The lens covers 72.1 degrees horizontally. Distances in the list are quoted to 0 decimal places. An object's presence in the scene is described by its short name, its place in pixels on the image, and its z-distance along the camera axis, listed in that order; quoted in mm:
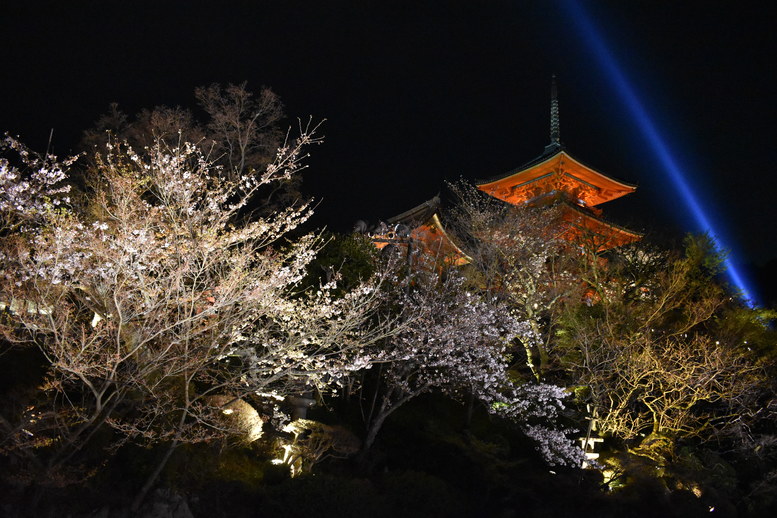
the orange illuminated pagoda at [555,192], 19575
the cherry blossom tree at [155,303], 6754
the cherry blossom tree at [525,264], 14211
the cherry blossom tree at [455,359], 10664
